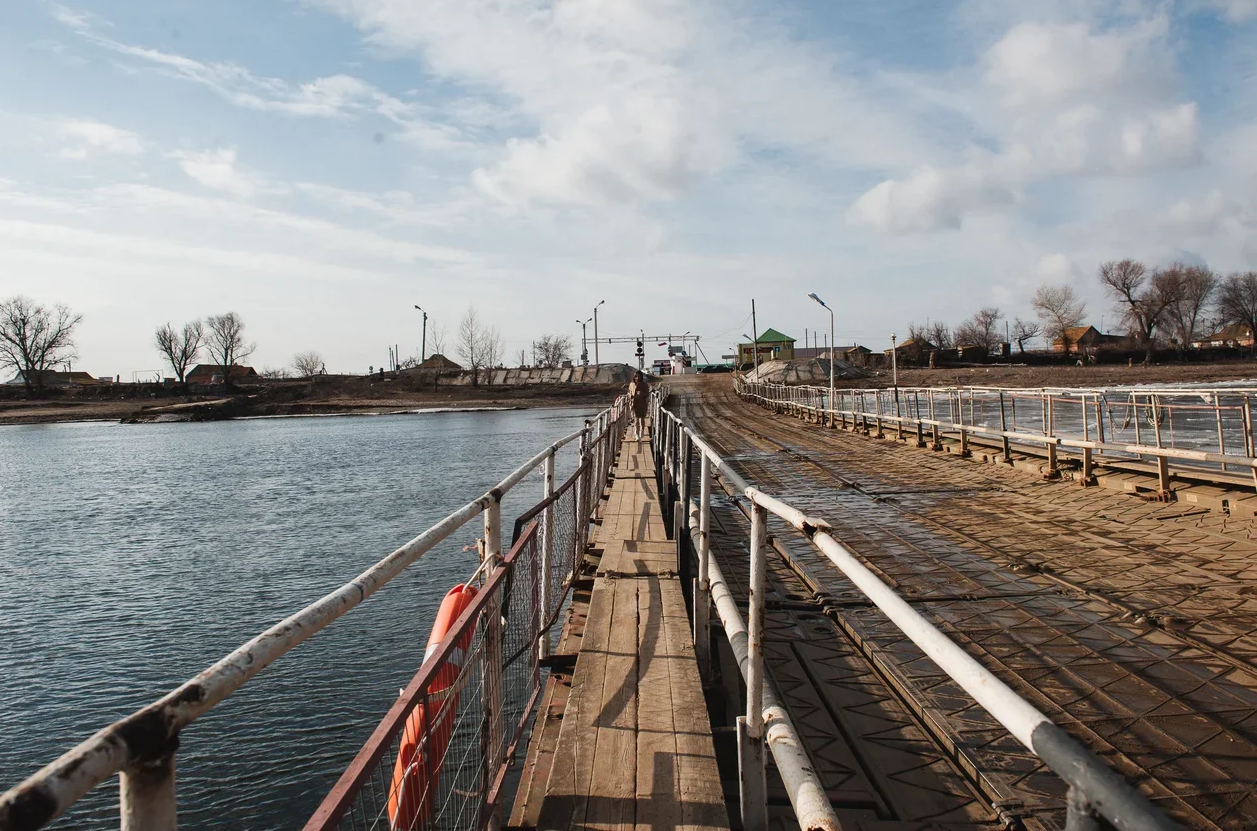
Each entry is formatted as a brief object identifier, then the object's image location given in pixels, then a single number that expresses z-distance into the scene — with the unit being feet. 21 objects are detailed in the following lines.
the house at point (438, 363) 445.37
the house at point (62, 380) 378.44
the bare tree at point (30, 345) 343.46
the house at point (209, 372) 479.41
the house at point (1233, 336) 348.02
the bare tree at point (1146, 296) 306.88
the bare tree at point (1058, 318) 355.97
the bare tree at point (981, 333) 402.91
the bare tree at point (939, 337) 414.62
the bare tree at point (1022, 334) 410.29
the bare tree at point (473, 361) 365.28
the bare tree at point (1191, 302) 324.60
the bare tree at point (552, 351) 488.44
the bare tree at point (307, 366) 530.27
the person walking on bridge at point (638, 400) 67.26
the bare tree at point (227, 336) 419.74
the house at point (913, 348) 317.61
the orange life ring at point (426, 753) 8.92
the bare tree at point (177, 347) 409.90
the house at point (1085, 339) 372.38
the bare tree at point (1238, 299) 337.52
